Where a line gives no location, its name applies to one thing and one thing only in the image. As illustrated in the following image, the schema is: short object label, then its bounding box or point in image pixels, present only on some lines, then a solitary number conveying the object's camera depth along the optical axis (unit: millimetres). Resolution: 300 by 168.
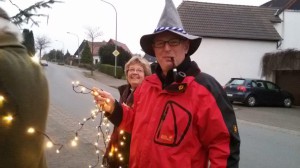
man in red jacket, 1613
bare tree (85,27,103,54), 47899
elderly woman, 2683
